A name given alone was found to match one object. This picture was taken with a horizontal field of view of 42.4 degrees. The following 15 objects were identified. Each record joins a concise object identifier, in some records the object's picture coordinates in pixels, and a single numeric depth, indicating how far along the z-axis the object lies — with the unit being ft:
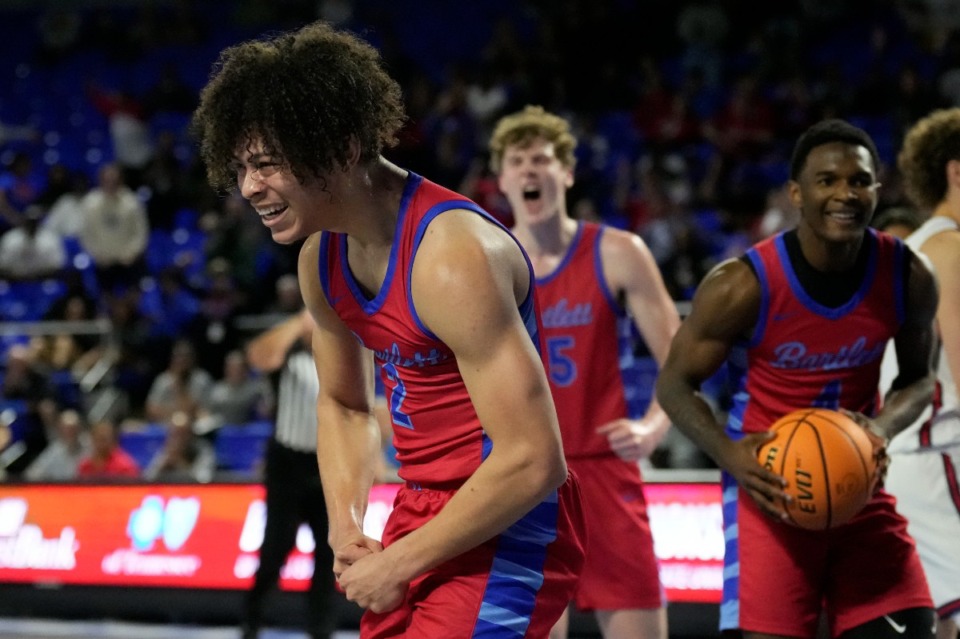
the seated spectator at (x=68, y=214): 43.11
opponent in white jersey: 12.94
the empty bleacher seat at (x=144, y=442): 33.81
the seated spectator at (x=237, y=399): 33.83
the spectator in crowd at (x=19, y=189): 44.98
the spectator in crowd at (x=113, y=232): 40.11
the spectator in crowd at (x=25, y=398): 34.40
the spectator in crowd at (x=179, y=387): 34.50
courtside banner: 25.07
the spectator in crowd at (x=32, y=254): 41.57
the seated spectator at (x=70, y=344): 38.01
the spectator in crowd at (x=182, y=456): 30.63
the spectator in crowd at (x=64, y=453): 32.42
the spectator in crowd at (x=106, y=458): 30.22
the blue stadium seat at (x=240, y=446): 32.37
